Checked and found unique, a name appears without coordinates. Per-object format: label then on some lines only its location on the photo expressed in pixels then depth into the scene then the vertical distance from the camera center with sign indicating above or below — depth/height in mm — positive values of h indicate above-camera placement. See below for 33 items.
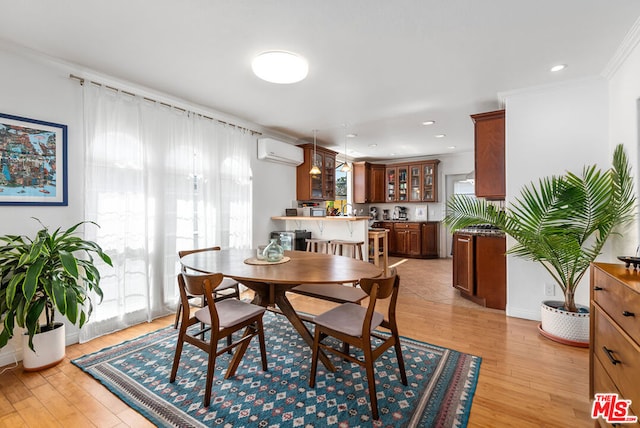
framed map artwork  2211 +402
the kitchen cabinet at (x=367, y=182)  7031 +740
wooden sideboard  1120 -523
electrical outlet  2949 -765
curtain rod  2568 +1170
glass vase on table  2404 -332
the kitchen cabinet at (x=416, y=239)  6766 -602
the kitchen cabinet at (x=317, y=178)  5152 +639
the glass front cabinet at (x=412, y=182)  6797 +741
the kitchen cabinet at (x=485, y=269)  3316 -654
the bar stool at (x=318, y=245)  4176 -488
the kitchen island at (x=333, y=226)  4266 -214
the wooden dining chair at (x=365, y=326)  1639 -693
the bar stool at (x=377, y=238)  4446 -387
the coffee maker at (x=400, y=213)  7332 -3
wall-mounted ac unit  4309 +943
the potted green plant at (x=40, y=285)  1901 -495
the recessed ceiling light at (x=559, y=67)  2518 +1265
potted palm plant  2295 -58
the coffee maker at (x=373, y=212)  7643 +22
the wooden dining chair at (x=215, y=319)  1741 -694
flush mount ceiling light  2232 +1140
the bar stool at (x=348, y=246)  4016 -496
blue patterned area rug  1620 -1121
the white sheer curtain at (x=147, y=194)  2686 +195
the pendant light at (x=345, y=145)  4623 +1053
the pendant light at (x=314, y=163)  4637 +877
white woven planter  2451 -951
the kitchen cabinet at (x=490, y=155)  3246 +658
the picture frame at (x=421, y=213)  7086 -2
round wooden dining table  1865 -408
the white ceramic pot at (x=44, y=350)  2107 -1011
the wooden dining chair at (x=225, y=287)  2783 -709
